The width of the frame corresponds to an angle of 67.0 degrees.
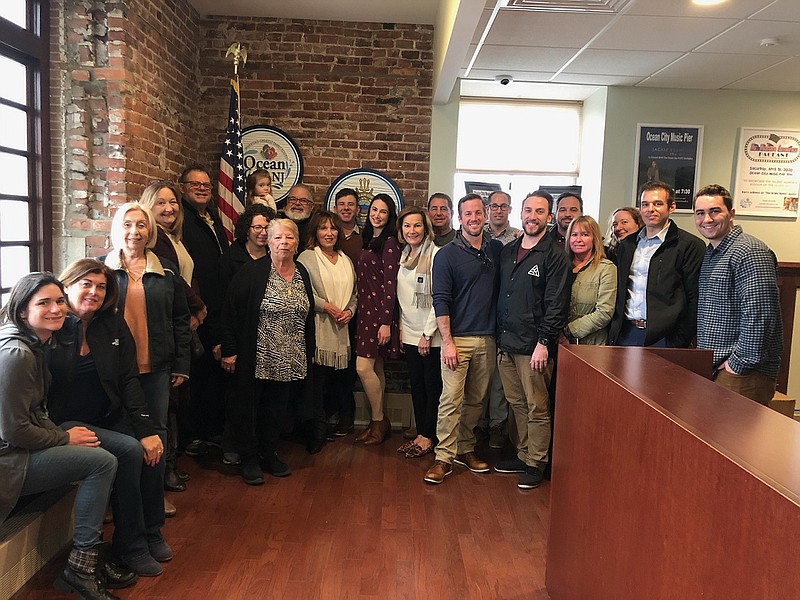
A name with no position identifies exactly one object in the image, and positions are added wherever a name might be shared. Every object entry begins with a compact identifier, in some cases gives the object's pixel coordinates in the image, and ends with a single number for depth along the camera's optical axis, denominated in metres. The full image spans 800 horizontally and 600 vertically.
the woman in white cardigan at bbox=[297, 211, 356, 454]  3.72
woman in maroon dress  3.77
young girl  4.24
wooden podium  1.02
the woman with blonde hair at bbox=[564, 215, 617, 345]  3.21
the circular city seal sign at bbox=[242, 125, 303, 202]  4.65
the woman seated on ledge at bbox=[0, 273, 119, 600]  2.02
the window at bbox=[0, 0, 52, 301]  2.96
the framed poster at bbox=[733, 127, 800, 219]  4.97
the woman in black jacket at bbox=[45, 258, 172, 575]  2.26
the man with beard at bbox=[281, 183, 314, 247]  4.14
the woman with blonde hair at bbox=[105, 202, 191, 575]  2.56
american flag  4.16
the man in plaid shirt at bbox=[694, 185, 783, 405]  2.61
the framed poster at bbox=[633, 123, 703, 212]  4.98
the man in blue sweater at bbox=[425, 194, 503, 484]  3.38
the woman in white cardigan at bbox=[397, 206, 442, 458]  3.60
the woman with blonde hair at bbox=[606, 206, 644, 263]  3.48
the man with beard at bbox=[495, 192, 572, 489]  3.21
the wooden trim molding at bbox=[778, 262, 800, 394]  4.69
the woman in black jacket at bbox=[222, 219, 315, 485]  3.26
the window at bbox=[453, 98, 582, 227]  6.08
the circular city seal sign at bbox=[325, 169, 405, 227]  4.69
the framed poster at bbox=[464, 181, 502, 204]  5.69
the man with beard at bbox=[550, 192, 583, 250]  3.87
